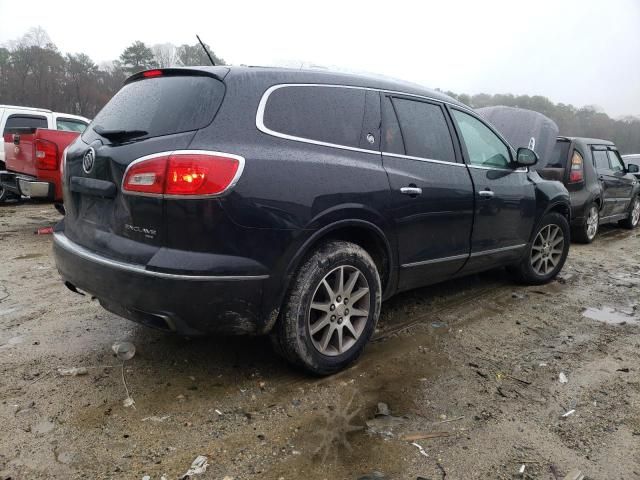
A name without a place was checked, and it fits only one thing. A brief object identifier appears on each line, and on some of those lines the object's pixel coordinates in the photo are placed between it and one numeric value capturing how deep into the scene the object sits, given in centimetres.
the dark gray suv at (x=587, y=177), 751
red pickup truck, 601
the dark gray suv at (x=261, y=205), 242
